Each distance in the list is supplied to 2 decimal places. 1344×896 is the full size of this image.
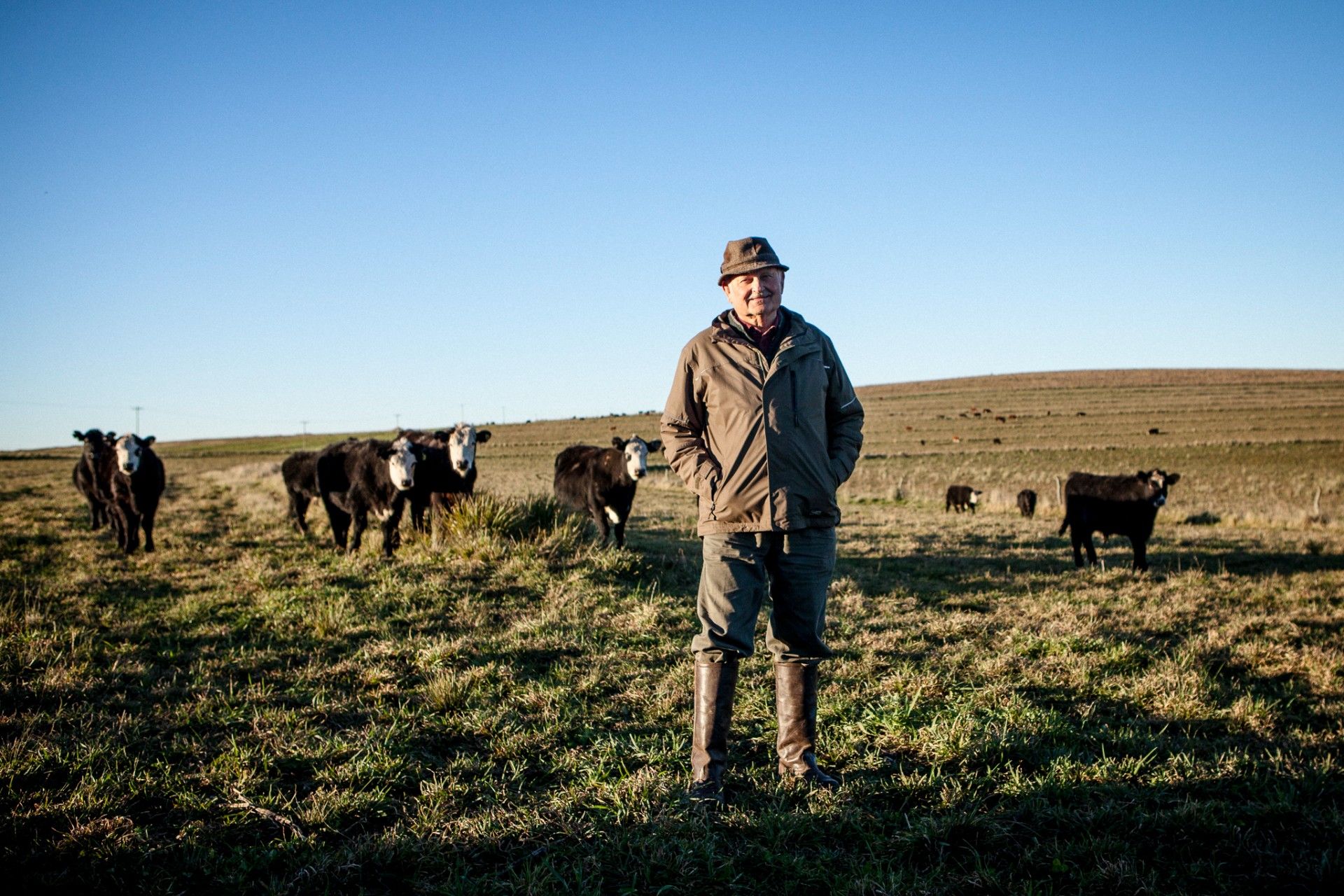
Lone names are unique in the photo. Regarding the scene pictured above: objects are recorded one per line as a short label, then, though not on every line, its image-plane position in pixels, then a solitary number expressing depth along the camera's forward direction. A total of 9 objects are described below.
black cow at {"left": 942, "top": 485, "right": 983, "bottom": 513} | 20.25
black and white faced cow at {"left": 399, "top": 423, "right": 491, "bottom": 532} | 10.85
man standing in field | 3.45
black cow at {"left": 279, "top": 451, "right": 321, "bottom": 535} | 12.51
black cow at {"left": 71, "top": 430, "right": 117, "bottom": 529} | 12.08
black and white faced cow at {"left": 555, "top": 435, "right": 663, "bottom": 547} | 10.73
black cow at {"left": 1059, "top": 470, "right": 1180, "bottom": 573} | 10.41
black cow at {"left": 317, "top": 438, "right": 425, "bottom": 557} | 9.52
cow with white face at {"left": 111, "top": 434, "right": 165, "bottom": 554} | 10.58
